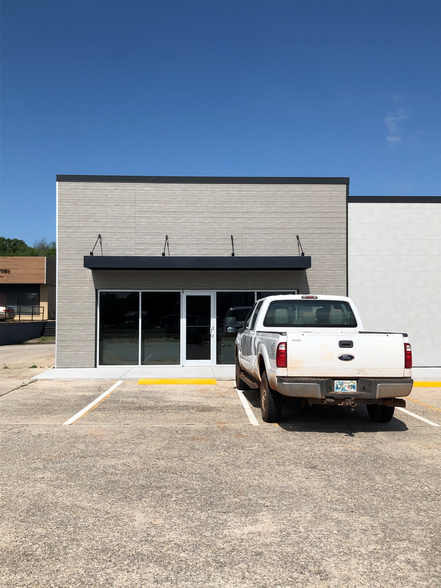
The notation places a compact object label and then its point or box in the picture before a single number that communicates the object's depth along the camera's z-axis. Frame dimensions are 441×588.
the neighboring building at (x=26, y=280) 42.09
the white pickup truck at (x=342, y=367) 7.00
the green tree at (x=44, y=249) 111.94
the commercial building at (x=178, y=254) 15.19
